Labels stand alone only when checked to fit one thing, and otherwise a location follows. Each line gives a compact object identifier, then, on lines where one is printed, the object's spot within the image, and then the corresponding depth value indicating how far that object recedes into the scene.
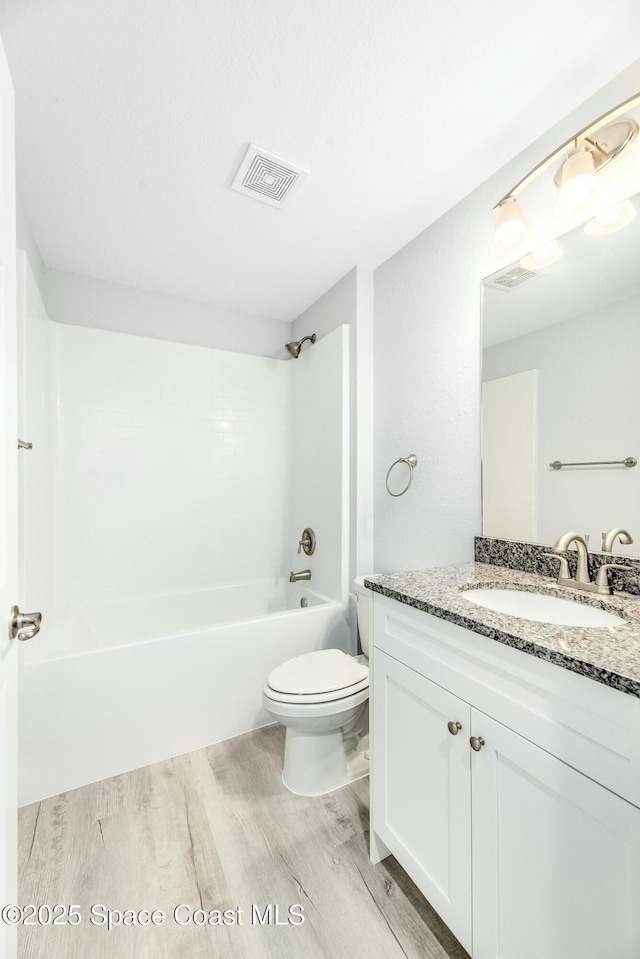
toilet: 1.54
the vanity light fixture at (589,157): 1.15
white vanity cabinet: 0.67
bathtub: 1.62
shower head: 2.78
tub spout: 2.59
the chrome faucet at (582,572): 1.14
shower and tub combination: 1.71
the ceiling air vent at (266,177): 1.53
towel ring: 1.97
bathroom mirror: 1.19
